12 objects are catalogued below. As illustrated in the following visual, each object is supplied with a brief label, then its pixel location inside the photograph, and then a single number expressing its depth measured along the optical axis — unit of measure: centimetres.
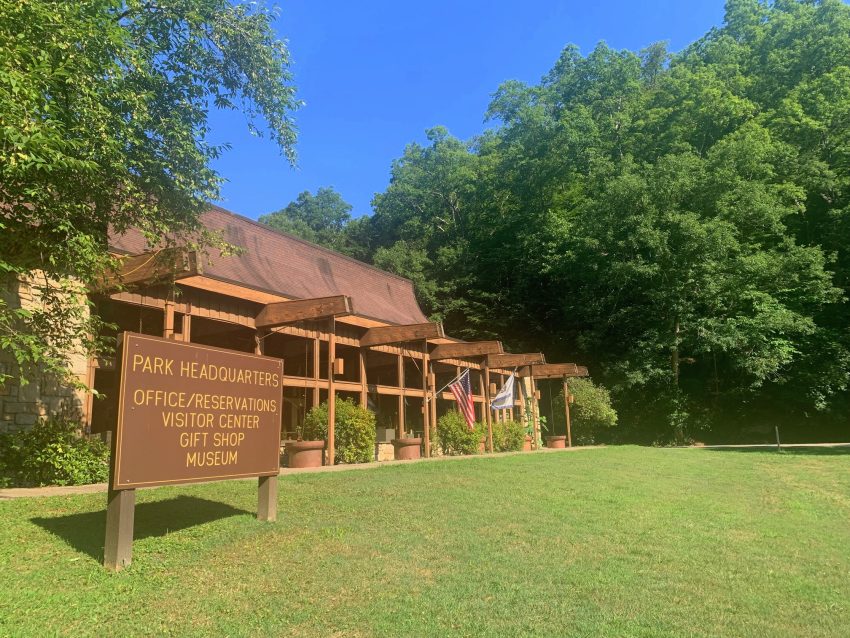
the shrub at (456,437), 1712
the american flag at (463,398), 1741
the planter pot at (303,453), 1213
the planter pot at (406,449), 1497
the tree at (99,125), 562
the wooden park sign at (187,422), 485
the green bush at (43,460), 844
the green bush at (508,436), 1967
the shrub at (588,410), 2606
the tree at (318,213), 6438
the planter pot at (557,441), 2347
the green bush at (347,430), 1316
